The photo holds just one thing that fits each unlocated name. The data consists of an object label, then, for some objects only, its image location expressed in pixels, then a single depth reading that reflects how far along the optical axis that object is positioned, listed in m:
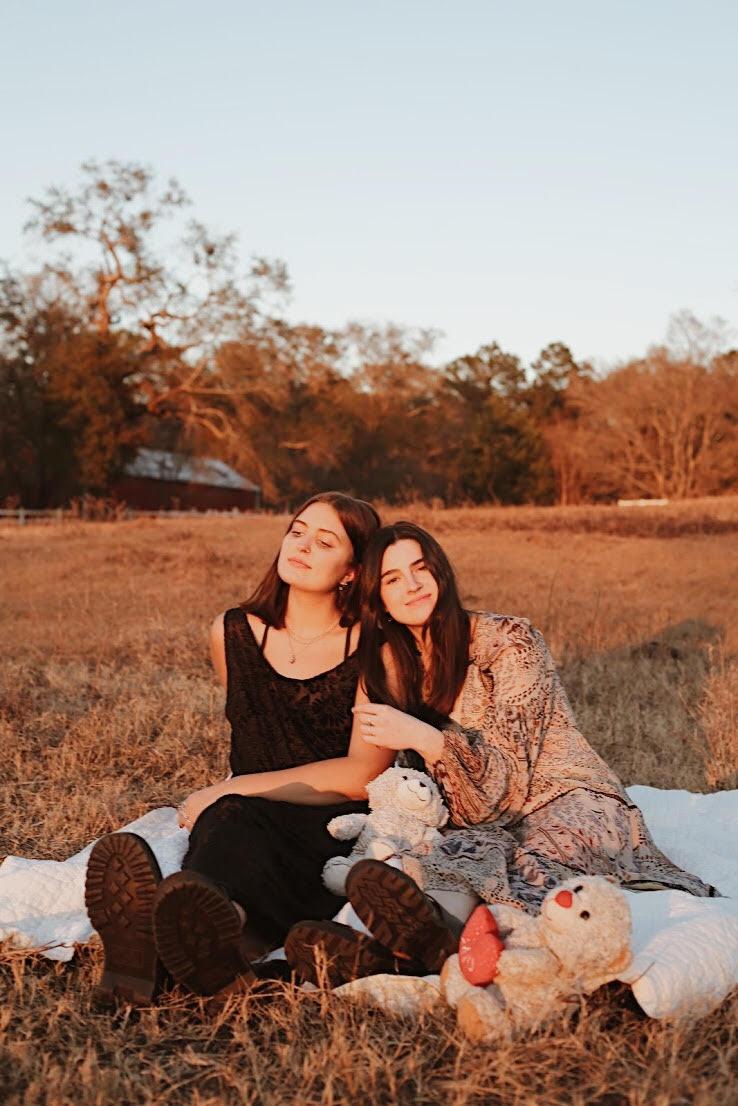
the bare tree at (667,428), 39.47
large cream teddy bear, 2.64
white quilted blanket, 2.78
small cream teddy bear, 3.38
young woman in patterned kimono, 3.37
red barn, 41.22
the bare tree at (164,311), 35.03
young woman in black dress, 2.83
